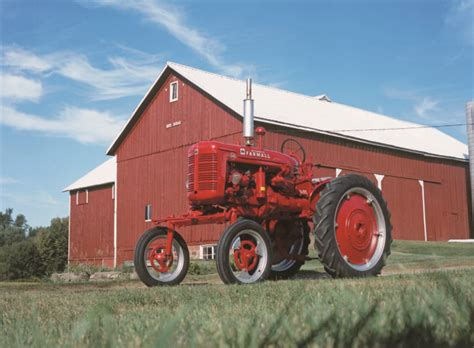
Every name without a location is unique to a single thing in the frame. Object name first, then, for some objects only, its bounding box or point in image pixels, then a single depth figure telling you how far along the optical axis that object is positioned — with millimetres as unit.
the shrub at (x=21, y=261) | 38375
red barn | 25000
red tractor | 7559
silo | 31297
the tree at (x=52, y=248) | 40031
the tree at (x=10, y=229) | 91062
